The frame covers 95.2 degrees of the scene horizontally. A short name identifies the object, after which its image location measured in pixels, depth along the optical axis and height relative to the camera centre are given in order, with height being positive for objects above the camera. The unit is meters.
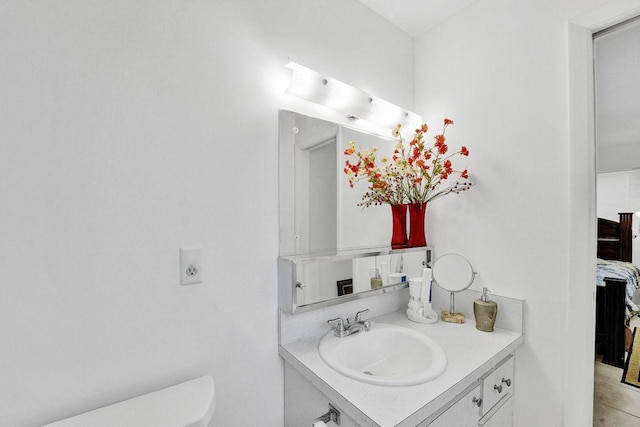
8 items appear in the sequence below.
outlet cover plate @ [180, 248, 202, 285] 0.98 -0.18
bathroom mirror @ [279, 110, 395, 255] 1.23 +0.09
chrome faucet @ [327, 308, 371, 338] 1.26 -0.51
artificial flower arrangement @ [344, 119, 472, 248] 1.47 +0.18
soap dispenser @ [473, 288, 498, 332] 1.32 -0.46
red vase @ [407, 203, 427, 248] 1.56 -0.06
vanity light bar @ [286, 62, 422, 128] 1.22 +0.54
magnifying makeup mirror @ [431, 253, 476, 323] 1.46 -0.32
